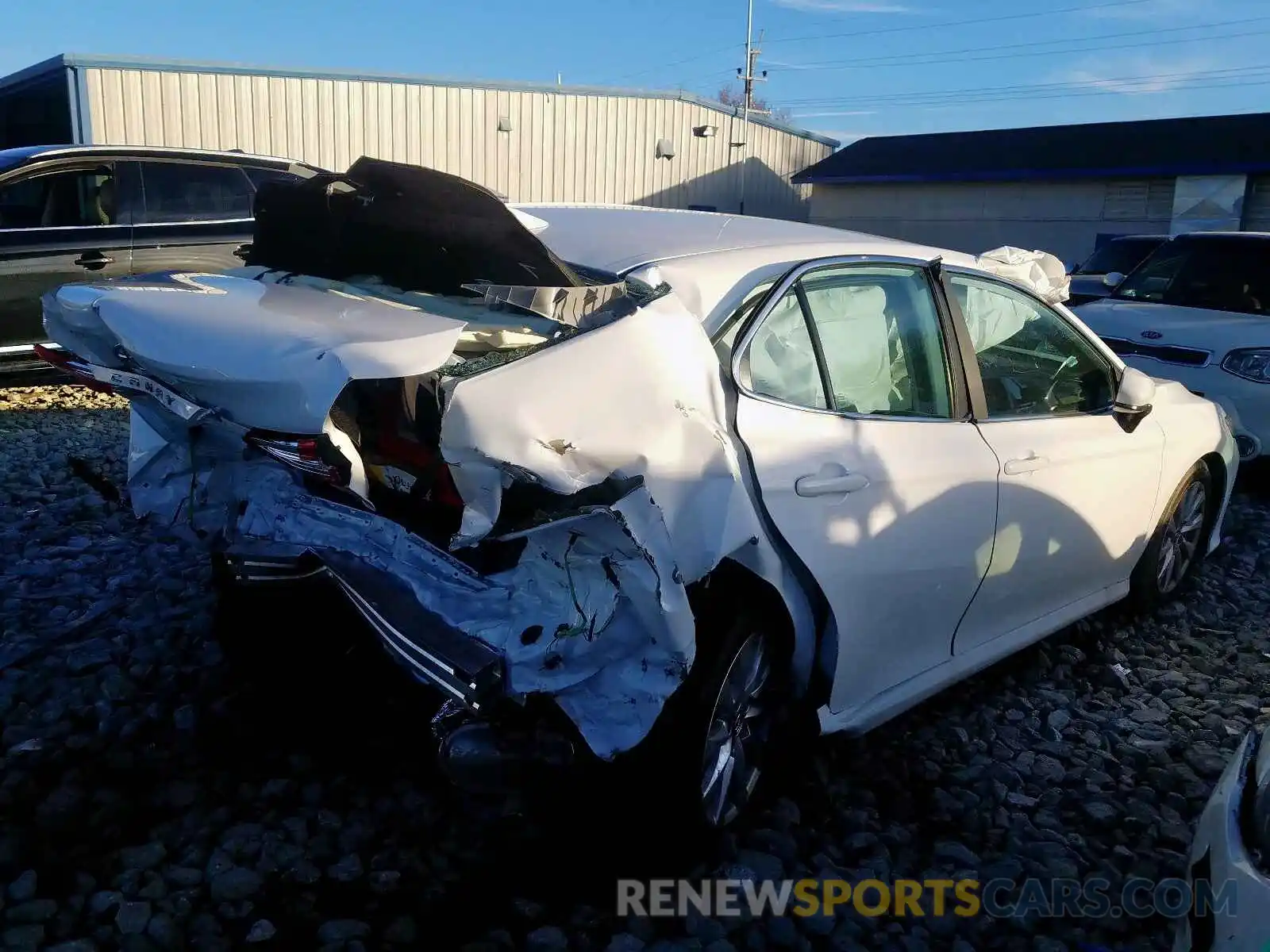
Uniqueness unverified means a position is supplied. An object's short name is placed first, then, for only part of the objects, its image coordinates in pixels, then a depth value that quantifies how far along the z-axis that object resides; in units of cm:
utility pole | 4900
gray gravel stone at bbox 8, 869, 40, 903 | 262
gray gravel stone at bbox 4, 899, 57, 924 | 254
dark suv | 728
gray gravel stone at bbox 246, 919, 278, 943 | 252
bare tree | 5983
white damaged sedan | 235
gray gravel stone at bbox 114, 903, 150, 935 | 254
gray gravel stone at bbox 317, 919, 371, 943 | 253
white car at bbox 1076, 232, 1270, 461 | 652
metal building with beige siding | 1678
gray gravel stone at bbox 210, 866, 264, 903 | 266
